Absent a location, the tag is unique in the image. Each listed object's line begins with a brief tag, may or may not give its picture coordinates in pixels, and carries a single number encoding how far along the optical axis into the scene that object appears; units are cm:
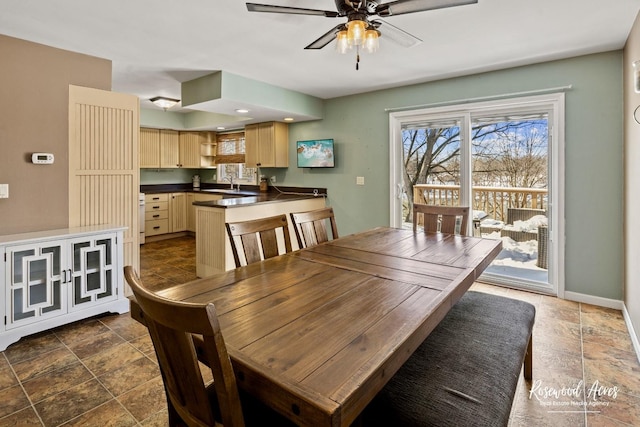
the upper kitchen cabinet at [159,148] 639
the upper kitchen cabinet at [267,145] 548
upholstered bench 110
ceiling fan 183
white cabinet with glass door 244
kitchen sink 576
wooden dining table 80
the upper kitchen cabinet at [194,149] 691
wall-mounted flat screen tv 498
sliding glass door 349
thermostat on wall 285
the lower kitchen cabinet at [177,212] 657
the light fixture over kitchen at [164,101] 481
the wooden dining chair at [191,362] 77
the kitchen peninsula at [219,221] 389
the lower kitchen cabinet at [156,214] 617
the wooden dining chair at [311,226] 240
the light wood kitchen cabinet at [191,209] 666
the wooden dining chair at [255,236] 198
